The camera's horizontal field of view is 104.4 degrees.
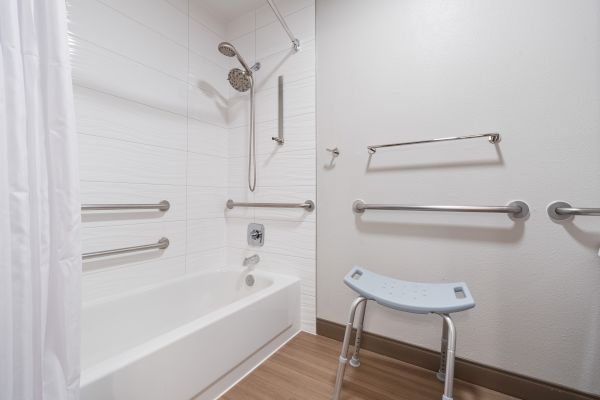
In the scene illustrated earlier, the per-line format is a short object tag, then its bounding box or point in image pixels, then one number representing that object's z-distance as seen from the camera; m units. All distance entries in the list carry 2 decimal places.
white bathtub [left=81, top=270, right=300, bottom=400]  0.67
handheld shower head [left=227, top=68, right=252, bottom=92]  1.43
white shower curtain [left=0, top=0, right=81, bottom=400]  0.46
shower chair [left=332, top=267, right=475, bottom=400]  0.74
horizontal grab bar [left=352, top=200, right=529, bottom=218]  0.88
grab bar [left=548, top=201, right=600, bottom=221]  0.76
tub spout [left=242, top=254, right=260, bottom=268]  1.47
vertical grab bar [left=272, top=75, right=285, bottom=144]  1.42
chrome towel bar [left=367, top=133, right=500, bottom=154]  0.88
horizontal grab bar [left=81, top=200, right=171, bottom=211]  1.00
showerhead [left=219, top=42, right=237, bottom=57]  1.25
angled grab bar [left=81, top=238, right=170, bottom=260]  1.01
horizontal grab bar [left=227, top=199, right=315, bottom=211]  1.34
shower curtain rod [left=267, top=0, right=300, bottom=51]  1.13
